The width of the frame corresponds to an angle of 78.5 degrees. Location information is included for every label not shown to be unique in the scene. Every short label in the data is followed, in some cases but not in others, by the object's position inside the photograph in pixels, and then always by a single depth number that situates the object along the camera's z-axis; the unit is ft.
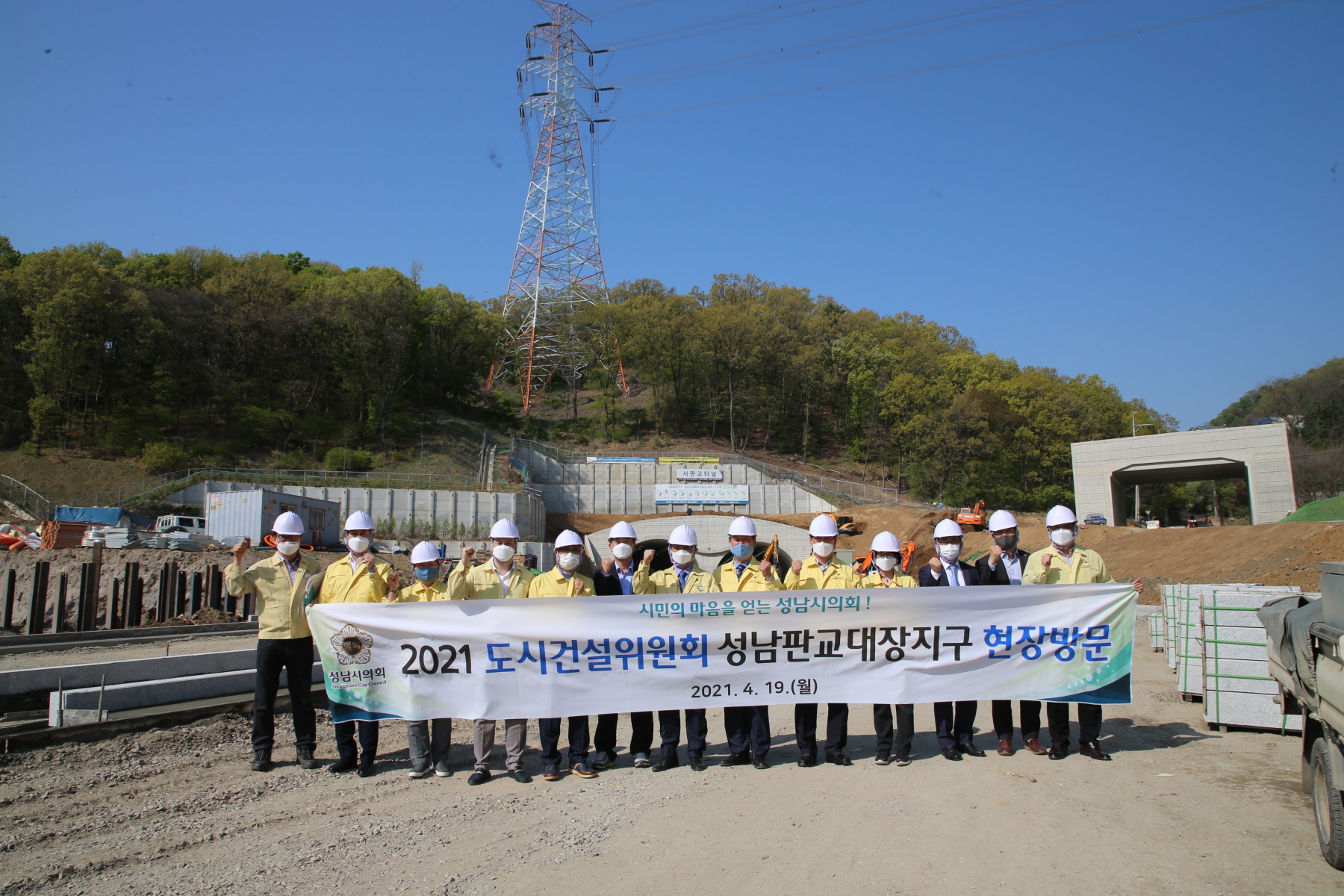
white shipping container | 106.63
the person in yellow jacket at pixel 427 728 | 23.70
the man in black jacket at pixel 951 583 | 24.39
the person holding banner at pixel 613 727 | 24.32
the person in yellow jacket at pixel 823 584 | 23.90
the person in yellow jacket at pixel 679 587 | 23.79
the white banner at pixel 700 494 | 182.39
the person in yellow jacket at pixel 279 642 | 24.18
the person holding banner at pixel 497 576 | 24.81
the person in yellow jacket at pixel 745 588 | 23.98
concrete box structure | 137.28
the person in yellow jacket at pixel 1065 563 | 25.49
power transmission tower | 193.77
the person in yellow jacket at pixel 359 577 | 25.11
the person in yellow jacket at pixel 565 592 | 23.35
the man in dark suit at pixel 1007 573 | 24.84
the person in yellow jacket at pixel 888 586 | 23.90
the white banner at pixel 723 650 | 23.57
